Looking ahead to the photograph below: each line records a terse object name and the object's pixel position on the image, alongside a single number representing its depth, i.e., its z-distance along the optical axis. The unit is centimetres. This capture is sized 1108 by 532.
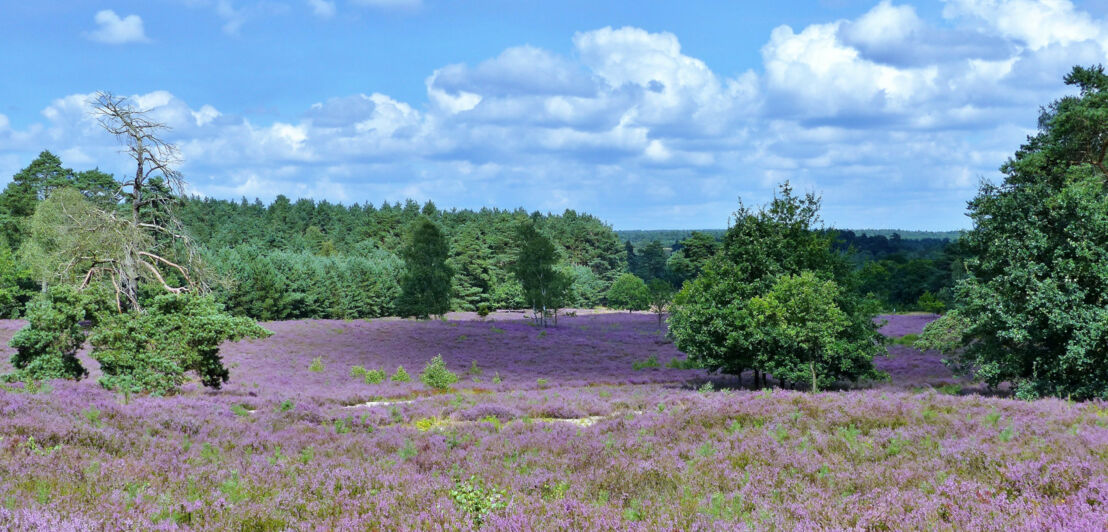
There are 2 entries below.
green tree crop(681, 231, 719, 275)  9056
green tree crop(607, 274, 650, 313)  9650
